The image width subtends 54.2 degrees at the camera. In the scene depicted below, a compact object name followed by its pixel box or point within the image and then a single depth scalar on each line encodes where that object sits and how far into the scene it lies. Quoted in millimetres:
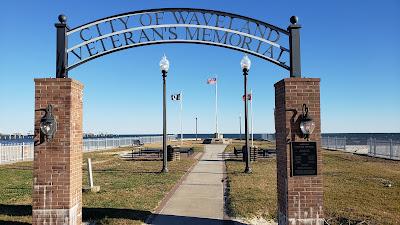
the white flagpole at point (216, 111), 53225
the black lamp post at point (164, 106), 16797
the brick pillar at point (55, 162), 7133
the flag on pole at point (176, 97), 37250
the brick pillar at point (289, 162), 7129
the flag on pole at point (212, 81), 39281
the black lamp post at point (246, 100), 16884
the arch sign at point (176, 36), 7516
